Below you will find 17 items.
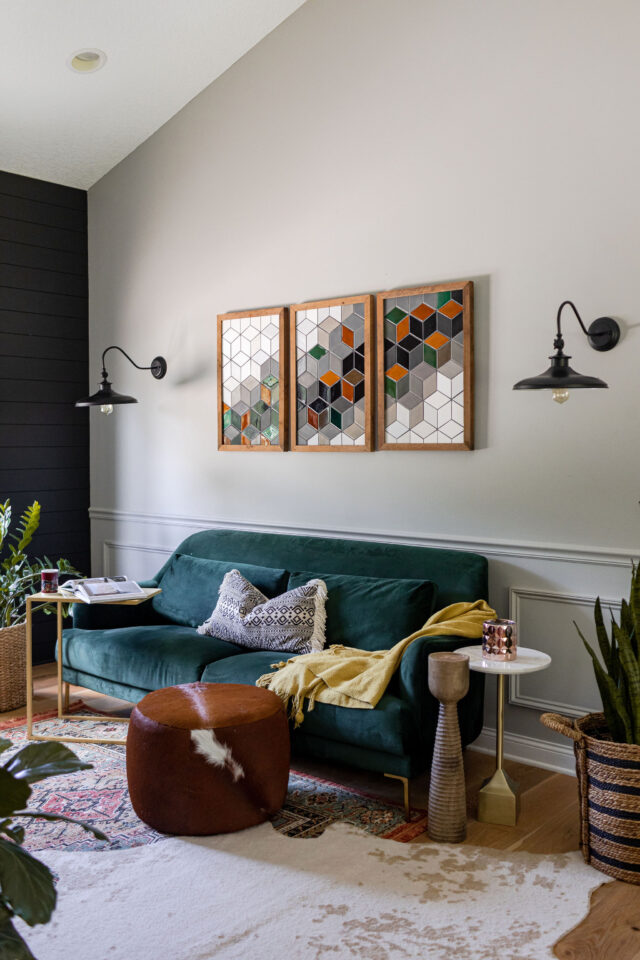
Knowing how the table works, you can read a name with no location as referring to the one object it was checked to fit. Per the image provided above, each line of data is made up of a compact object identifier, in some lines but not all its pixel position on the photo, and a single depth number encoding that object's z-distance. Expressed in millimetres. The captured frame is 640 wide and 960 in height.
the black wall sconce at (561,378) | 3000
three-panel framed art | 3707
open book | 3822
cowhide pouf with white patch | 2779
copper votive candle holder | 3027
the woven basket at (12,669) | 4281
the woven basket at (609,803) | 2533
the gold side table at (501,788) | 2910
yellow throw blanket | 3070
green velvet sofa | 3010
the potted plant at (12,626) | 4293
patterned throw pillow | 3609
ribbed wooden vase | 2811
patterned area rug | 2842
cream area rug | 2219
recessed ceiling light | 4184
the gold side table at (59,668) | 3750
